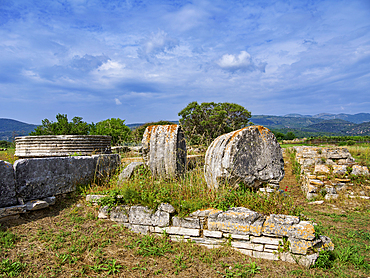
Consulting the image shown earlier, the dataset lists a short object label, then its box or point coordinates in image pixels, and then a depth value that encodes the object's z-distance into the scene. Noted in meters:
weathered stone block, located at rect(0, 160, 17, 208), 3.92
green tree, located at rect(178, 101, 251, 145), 25.89
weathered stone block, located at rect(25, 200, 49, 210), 4.23
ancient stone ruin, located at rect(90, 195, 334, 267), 3.52
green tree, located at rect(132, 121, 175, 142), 27.84
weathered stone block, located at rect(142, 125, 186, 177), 5.81
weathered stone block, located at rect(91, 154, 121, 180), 5.76
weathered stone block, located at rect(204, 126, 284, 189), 4.88
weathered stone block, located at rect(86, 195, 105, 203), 4.80
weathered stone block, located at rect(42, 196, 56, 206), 4.55
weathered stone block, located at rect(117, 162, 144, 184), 5.61
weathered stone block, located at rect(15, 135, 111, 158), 6.47
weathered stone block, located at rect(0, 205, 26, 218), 3.86
